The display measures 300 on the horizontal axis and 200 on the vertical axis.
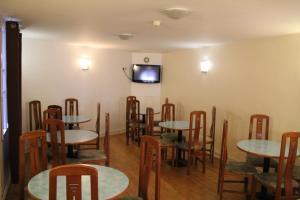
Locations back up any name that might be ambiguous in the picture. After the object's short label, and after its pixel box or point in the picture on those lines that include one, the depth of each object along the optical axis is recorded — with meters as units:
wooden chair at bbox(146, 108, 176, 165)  4.57
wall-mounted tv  6.98
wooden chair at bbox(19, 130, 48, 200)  2.37
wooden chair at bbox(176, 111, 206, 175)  4.28
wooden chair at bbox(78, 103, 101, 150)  5.84
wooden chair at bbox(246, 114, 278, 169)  3.71
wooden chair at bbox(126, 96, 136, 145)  6.03
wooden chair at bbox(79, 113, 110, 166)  3.64
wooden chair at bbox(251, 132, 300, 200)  2.78
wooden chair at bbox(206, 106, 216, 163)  4.84
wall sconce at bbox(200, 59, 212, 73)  5.44
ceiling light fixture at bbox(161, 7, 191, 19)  2.42
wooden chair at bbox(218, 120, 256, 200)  3.28
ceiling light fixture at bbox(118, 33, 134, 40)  3.97
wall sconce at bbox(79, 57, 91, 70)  6.17
